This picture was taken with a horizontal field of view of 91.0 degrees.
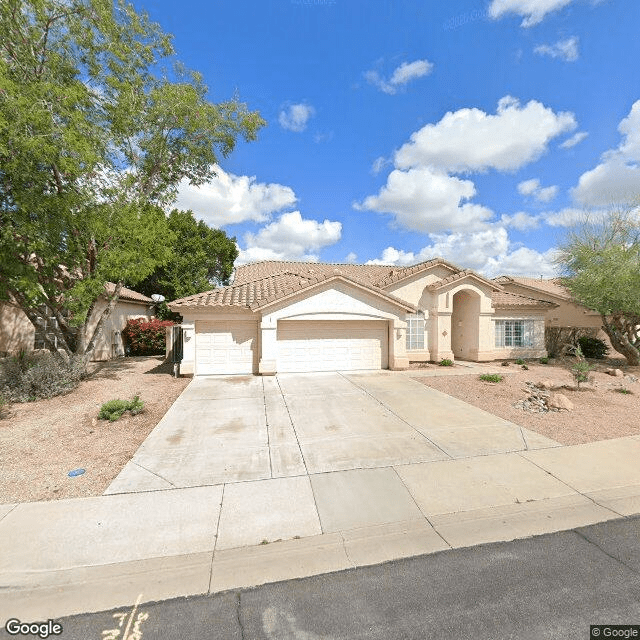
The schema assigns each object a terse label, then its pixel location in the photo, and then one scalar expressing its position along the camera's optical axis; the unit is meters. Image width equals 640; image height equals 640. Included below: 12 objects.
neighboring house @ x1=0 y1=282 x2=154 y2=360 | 12.51
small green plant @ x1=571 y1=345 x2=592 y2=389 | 10.13
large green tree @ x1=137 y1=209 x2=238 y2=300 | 24.05
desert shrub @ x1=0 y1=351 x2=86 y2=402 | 8.92
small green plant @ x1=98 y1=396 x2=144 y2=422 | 7.45
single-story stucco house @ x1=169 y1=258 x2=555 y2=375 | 12.77
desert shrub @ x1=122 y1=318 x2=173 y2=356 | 18.34
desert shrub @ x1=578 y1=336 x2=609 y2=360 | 18.11
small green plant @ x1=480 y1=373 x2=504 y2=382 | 11.63
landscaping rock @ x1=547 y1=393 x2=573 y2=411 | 8.30
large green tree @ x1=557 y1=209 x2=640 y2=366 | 13.76
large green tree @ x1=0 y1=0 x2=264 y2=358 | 8.42
